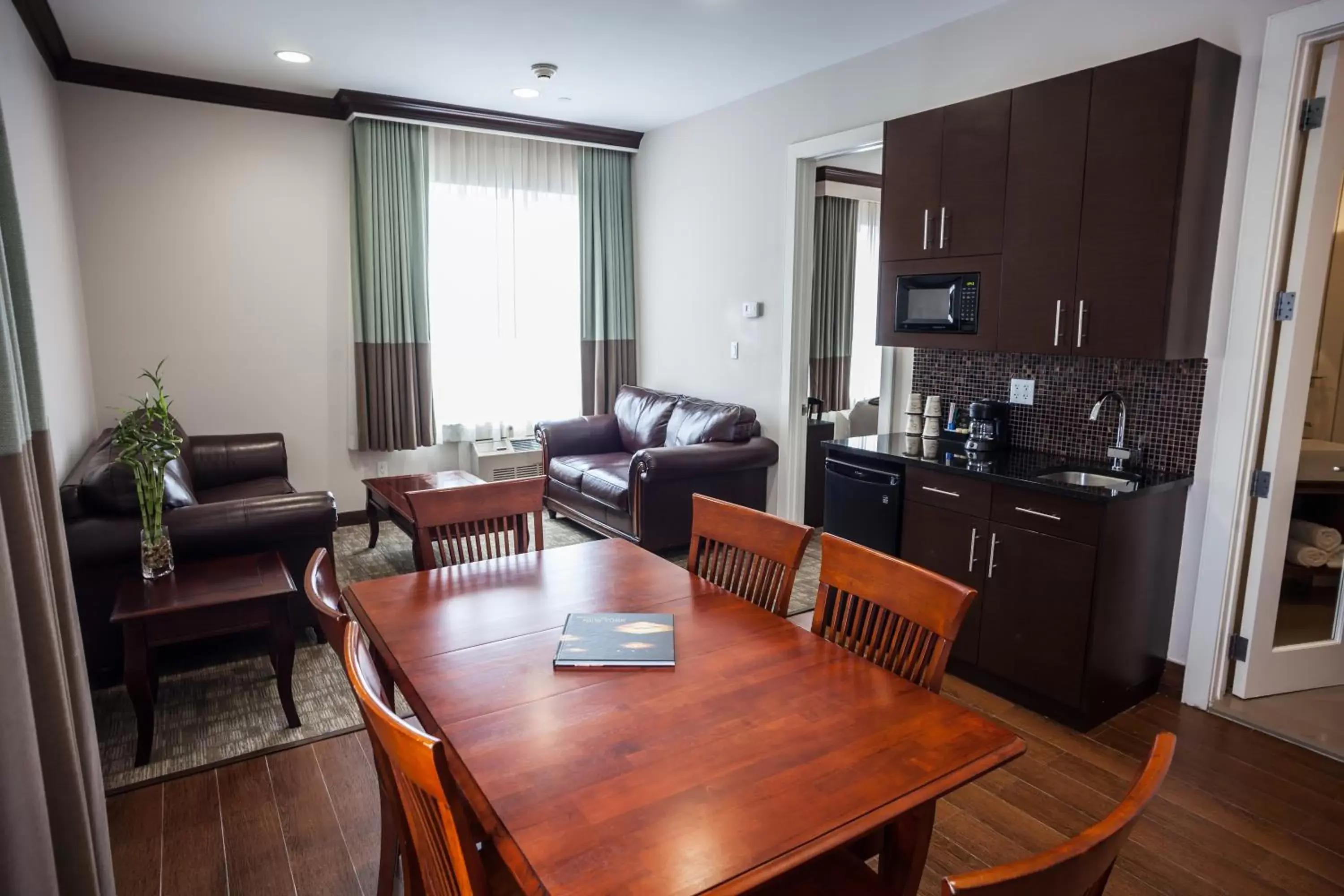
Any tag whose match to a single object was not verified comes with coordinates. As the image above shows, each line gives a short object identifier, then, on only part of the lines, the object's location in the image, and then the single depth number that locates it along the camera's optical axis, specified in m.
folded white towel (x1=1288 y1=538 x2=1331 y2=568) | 3.21
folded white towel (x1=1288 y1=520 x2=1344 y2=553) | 3.22
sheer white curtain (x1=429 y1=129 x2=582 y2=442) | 5.55
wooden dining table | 1.05
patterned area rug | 2.61
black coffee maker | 3.47
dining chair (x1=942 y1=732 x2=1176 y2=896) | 0.77
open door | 2.59
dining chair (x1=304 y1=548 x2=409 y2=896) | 1.38
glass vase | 2.87
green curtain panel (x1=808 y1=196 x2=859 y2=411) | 5.60
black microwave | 3.27
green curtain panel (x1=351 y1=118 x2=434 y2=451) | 5.16
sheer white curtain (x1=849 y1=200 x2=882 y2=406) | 5.95
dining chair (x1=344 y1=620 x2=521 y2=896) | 0.98
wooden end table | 2.55
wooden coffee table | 4.30
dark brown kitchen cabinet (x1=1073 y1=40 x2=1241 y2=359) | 2.57
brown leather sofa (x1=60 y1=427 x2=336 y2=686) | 2.87
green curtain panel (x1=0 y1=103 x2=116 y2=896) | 1.22
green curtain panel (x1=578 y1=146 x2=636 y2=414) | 5.98
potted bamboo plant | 2.83
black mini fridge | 3.37
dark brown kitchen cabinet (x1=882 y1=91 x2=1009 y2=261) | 3.12
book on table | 1.59
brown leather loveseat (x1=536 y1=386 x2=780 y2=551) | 4.45
